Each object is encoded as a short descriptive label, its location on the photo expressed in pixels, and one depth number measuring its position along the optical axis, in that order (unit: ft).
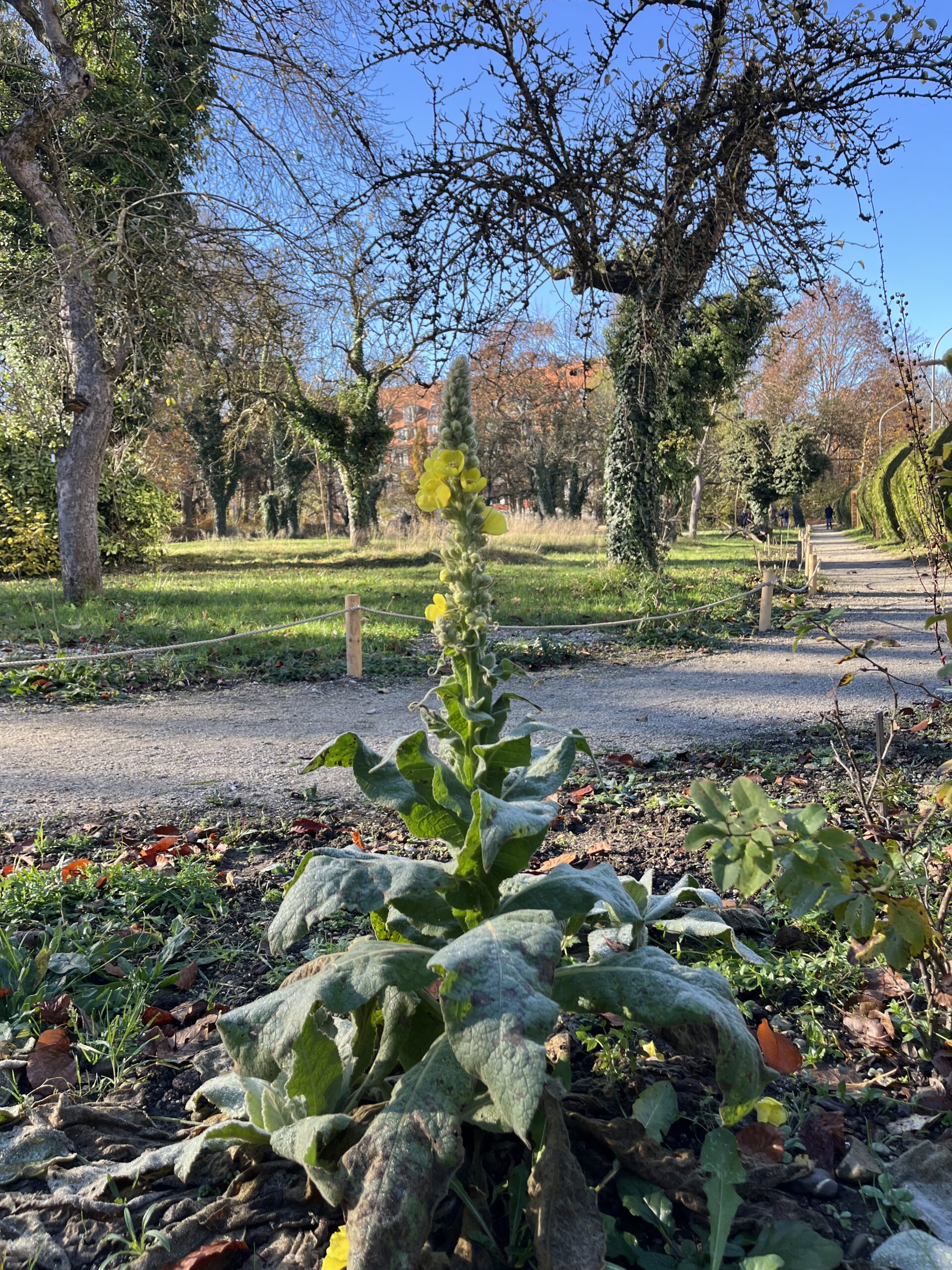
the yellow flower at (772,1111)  6.01
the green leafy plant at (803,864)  5.43
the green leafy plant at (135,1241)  5.20
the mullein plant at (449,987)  4.44
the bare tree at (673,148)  28.09
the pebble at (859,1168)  5.76
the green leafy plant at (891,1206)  5.41
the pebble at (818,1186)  5.70
